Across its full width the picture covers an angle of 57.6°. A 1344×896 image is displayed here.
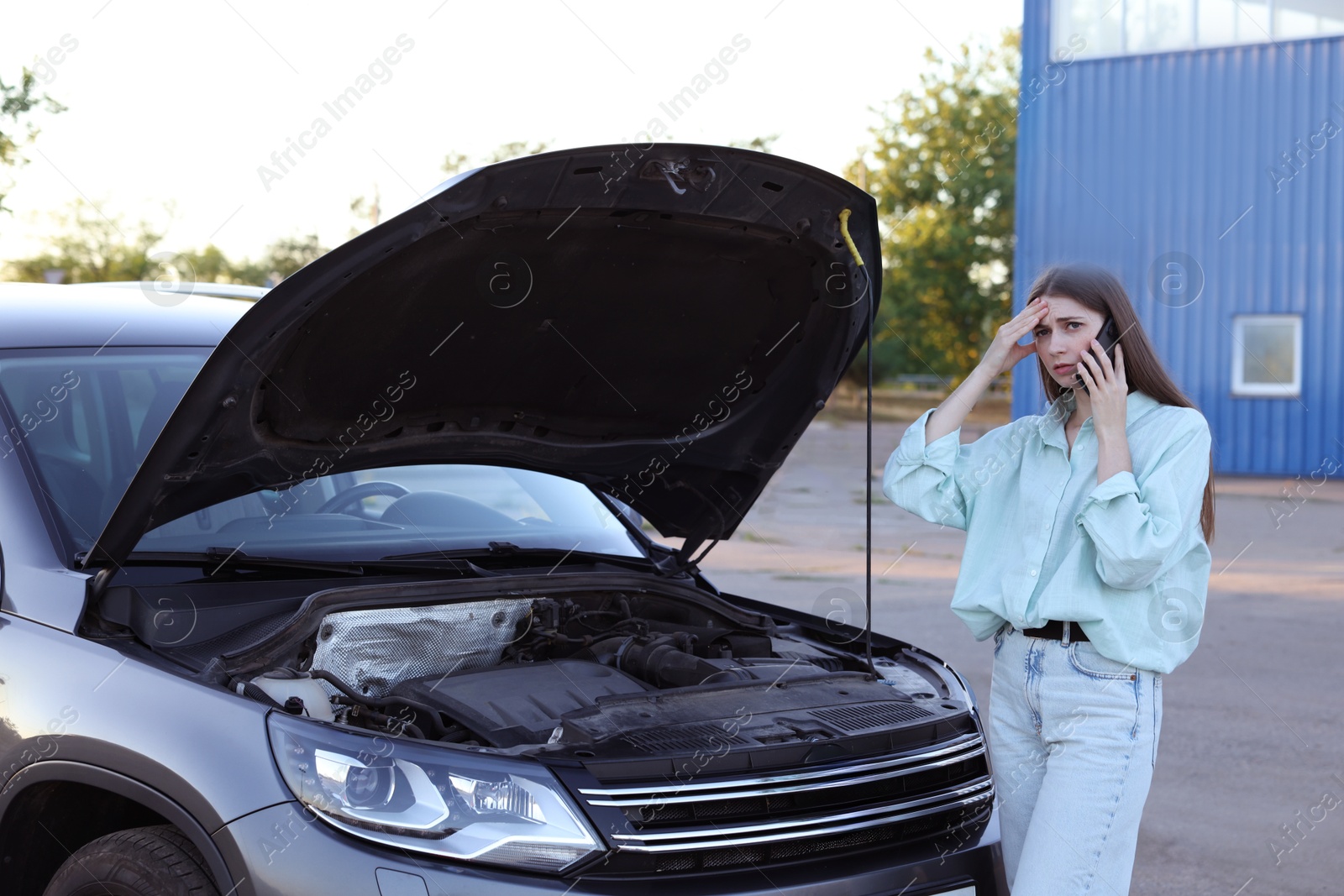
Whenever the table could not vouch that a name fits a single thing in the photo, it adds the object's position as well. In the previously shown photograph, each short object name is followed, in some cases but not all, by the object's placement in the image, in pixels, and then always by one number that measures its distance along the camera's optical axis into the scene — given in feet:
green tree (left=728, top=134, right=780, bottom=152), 90.99
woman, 7.88
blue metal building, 56.18
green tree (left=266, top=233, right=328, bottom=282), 96.73
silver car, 7.50
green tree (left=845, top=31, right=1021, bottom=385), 105.40
